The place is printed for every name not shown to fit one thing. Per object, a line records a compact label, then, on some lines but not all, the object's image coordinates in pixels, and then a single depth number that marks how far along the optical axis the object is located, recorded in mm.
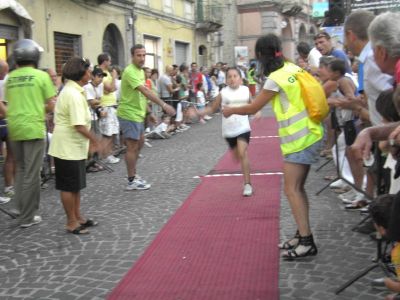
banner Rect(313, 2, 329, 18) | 34462
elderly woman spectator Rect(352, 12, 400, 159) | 3605
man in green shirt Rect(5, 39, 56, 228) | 5980
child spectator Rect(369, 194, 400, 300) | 3265
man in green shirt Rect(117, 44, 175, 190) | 7465
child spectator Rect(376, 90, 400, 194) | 3775
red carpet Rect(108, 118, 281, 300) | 4086
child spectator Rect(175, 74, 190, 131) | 15484
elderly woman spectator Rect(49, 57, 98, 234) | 5578
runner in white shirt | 6943
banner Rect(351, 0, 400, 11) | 16084
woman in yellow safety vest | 4566
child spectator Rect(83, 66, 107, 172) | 9977
